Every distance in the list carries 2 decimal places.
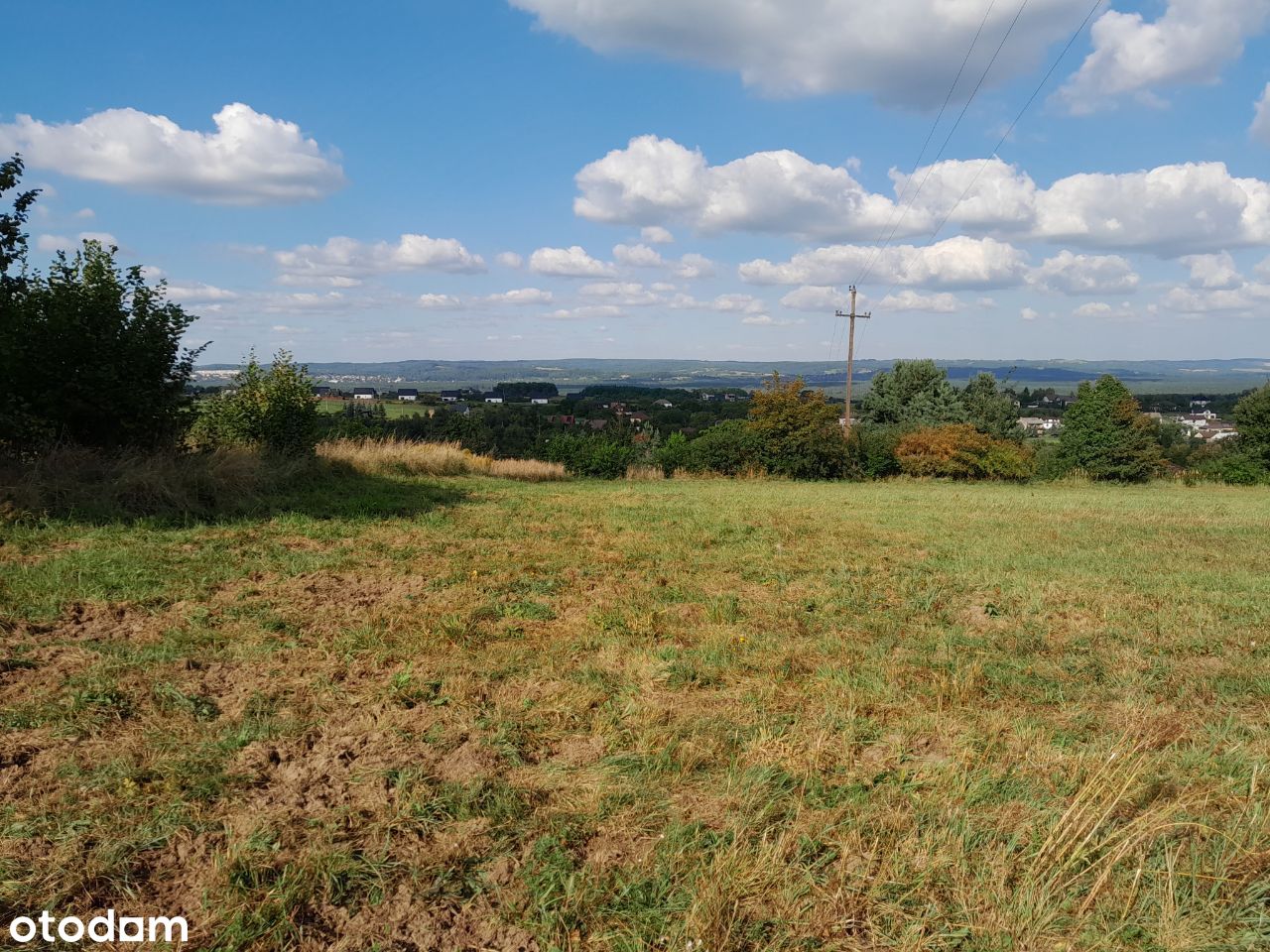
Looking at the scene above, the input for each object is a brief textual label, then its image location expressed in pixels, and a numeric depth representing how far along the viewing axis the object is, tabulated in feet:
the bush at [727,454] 84.07
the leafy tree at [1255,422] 101.96
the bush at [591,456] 81.30
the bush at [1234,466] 93.56
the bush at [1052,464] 95.55
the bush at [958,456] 86.33
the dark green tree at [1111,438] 104.22
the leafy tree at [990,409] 133.54
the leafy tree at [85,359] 29.58
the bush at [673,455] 85.10
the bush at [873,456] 86.76
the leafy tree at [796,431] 83.10
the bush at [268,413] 44.86
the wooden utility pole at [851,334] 116.67
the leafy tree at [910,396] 141.79
